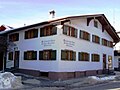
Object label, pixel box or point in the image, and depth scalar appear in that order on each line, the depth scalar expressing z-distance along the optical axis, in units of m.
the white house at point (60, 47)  10.13
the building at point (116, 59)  19.01
